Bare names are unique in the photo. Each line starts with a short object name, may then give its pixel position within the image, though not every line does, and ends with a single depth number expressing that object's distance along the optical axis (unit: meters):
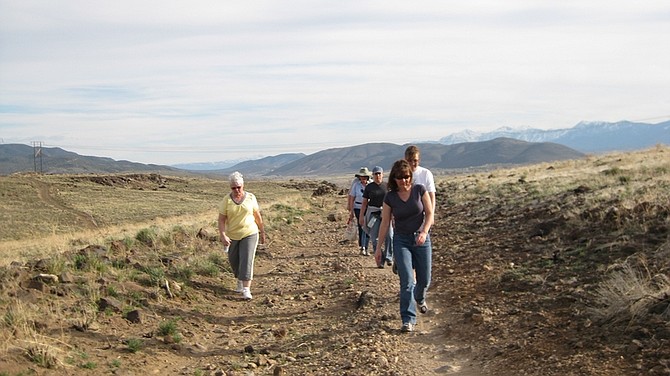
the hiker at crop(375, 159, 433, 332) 6.92
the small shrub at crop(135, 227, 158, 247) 13.34
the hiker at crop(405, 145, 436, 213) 7.82
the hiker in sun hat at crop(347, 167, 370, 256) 12.72
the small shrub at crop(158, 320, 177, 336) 6.97
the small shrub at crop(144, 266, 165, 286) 8.91
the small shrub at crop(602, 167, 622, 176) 18.88
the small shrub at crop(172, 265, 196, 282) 9.62
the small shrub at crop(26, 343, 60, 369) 5.44
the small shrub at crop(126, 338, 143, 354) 6.35
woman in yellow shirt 8.70
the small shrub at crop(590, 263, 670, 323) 5.98
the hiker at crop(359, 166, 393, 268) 10.66
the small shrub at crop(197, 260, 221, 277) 10.25
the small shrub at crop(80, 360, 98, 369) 5.70
